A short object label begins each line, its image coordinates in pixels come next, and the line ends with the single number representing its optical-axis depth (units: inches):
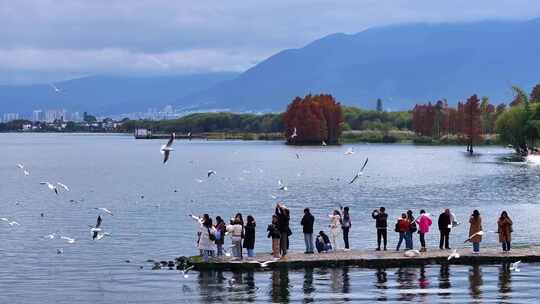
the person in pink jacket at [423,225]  1836.9
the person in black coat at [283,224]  1768.0
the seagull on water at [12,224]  2788.6
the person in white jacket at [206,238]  1752.0
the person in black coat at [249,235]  1765.5
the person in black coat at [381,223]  1829.5
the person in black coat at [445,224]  1836.9
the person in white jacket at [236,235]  1733.1
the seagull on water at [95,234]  2108.0
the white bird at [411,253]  1764.3
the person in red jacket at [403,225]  1824.6
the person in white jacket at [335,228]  1833.2
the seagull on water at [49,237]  2361.0
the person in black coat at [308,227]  1784.0
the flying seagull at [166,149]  1999.0
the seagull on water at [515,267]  1685.3
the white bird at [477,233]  1770.4
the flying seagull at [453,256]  1745.8
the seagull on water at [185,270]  1748.0
